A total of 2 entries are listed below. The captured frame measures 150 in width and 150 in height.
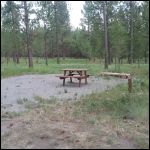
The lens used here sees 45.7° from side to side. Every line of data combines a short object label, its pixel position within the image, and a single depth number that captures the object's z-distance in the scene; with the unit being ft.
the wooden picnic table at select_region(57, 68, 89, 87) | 24.55
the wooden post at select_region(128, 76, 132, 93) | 18.23
